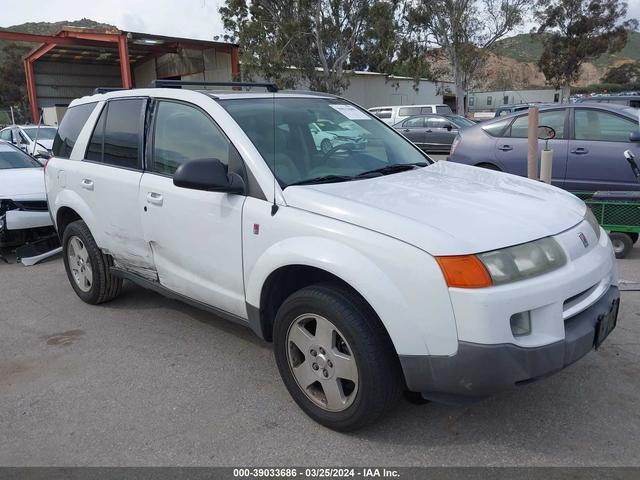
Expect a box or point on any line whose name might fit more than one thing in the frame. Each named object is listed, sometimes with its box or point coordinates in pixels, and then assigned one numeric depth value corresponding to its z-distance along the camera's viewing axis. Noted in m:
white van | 24.66
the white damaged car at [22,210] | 6.56
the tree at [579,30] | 42.19
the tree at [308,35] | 28.20
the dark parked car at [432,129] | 18.25
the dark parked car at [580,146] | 6.95
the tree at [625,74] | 76.88
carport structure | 25.38
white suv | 2.45
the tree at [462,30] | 34.84
